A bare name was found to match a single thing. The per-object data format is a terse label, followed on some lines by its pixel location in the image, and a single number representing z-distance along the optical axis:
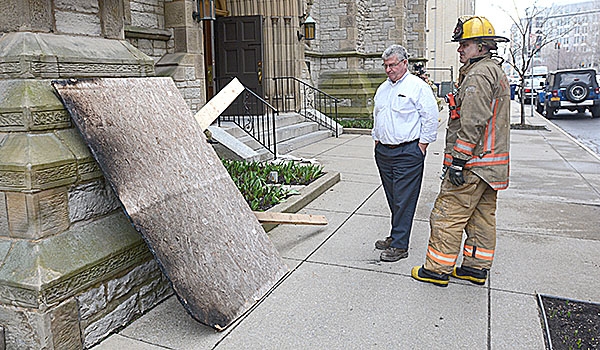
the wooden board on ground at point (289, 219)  4.53
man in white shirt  4.10
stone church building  2.71
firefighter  3.47
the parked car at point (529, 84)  30.98
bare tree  16.25
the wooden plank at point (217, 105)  4.31
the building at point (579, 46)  87.80
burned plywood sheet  2.93
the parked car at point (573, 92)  20.28
